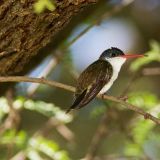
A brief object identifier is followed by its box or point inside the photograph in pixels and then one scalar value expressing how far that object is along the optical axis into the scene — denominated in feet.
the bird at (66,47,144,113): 25.55
